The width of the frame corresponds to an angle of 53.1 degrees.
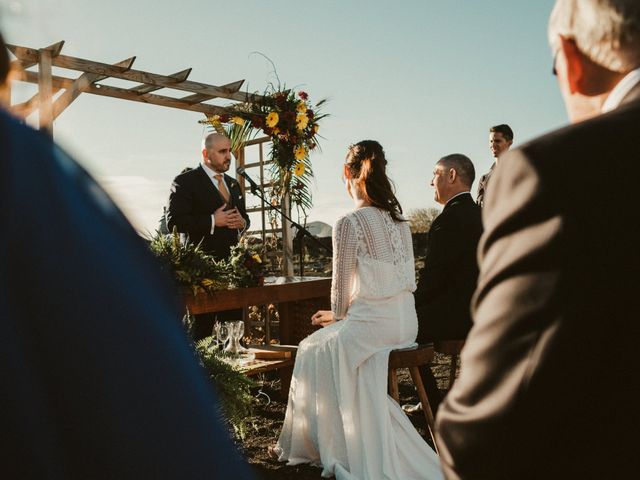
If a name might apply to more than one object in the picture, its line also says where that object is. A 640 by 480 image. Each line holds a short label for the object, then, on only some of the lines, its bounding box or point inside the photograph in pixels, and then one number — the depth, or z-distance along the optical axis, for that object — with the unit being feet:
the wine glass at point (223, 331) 15.89
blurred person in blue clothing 1.38
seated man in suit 14.96
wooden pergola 23.15
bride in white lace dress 12.44
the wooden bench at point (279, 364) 16.28
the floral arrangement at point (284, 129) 23.97
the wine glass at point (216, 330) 15.71
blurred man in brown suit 2.92
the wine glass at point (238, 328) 16.02
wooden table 14.84
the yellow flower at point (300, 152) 24.48
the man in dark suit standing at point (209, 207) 18.44
